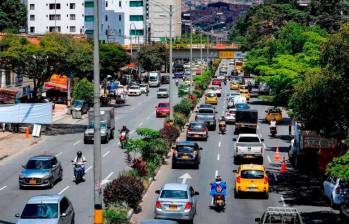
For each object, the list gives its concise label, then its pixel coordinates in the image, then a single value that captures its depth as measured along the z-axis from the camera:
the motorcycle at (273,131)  60.86
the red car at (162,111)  74.75
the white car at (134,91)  103.88
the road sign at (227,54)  156.75
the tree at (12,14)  145.25
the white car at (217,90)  99.68
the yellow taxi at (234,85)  112.69
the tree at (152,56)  130.25
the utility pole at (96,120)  21.19
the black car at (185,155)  42.53
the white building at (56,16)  159.00
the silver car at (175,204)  27.69
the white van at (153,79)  119.50
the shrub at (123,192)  28.86
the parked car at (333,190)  30.55
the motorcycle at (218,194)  30.75
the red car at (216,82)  117.39
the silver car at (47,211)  24.62
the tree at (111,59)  90.08
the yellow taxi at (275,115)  71.50
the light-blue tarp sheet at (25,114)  59.88
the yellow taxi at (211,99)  88.62
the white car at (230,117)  69.31
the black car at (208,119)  63.69
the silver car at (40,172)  36.06
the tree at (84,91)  78.50
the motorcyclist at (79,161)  38.03
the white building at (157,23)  196.62
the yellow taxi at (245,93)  95.04
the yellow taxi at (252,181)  33.69
